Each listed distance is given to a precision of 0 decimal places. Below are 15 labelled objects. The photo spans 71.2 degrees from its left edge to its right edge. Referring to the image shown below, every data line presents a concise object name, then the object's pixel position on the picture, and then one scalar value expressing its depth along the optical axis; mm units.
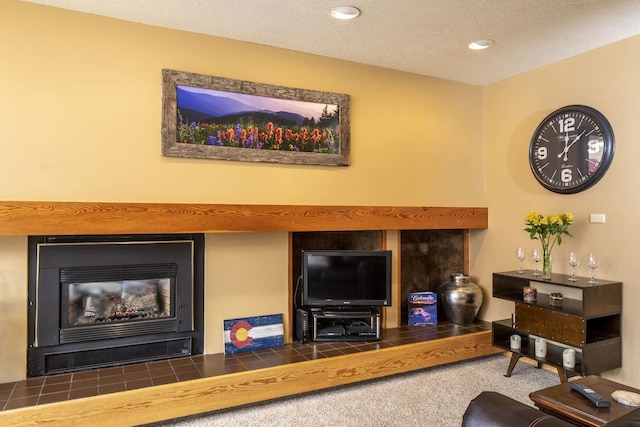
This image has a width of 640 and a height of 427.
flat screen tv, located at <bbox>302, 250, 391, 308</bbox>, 3762
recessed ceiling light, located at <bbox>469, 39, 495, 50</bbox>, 3453
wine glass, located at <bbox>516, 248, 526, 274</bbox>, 3873
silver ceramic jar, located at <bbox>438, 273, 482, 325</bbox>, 4277
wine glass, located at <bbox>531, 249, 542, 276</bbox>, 3837
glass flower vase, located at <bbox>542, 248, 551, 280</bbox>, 3623
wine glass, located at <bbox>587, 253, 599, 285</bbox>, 3379
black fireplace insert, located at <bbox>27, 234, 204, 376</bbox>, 2990
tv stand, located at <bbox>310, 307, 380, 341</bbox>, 3740
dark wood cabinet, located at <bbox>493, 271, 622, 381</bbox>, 3227
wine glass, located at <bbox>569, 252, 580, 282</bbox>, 3500
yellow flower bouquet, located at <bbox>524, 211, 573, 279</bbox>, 3557
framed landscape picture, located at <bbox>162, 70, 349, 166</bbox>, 3303
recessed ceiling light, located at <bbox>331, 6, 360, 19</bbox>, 2920
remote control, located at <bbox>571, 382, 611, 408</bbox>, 1933
